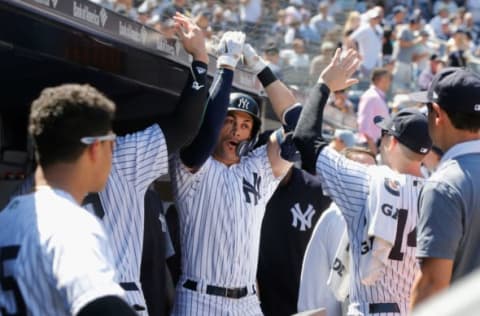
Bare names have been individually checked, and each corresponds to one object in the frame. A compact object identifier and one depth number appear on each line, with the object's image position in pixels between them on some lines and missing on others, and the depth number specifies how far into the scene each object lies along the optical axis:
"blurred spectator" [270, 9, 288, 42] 20.58
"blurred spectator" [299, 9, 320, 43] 23.76
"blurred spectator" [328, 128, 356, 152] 12.04
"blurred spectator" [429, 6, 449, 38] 32.29
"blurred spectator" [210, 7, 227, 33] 14.46
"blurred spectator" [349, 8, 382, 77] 24.11
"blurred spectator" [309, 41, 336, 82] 15.71
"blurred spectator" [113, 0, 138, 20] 10.76
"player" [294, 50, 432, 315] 6.68
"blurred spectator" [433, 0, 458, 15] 35.61
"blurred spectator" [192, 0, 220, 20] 14.57
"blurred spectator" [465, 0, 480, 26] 35.99
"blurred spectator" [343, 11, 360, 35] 24.13
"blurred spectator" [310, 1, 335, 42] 25.18
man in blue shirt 4.94
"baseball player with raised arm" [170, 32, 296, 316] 7.47
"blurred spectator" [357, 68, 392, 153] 17.15
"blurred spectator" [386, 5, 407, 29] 30.95
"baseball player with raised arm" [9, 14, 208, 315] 6.68
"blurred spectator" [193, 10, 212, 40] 12.88
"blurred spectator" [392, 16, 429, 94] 24.91
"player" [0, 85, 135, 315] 3.78
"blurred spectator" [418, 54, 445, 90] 23.90
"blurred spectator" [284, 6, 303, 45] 22.28
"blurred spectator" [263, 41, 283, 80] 16.00
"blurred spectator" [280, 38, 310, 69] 18.71
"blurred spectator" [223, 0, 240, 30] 15.12
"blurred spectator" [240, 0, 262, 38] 15.20
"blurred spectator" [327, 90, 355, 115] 18.52
